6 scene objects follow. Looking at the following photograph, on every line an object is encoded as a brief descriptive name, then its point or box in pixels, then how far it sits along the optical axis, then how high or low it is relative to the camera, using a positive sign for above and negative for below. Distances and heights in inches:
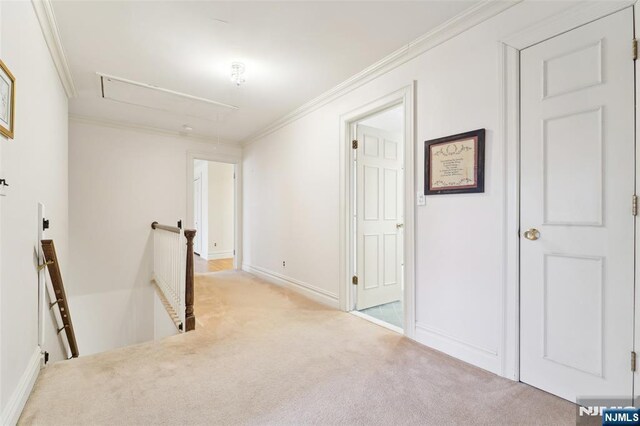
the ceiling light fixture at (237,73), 106.5 +51.6
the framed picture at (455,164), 79.7 +13.2
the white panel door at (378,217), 129.7 -3.3
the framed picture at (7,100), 54.4 +21.4
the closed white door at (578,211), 58.3 -0.3
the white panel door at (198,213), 300.3 -3.6
